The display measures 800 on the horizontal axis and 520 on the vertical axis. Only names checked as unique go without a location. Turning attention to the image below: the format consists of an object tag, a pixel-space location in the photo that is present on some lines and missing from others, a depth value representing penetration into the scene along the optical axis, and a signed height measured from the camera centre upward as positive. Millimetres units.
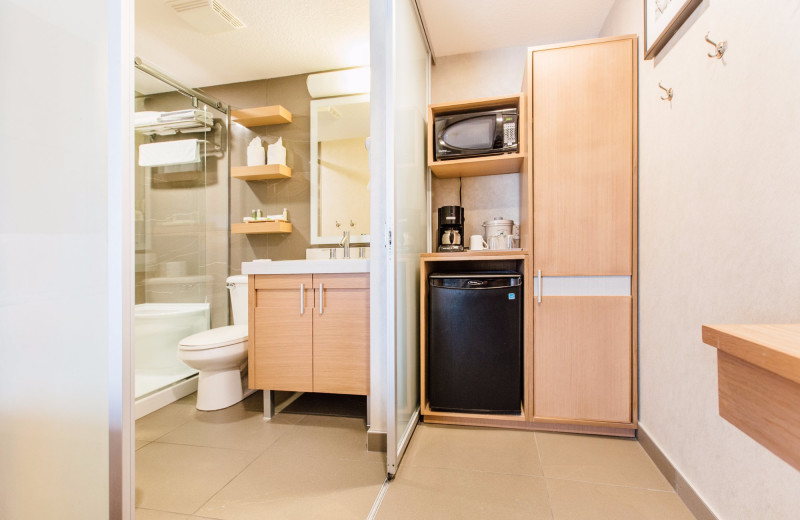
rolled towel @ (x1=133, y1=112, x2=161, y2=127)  2656 +1146
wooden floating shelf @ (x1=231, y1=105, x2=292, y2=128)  2684 +1185
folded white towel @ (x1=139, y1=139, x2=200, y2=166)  2735 +900
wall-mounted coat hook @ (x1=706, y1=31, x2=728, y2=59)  1075 +699
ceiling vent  2015 +1568
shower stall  2455 +332
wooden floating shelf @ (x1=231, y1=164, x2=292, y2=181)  2656 +714
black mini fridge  1908 -498
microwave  2025 +795
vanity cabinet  1876 -437
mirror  2637 +735
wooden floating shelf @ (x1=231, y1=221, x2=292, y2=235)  2662 +257
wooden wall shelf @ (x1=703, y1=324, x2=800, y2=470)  402 -175
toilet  2025 -657
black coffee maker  2330 +230
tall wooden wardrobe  1771 +146
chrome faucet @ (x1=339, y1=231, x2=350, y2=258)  2442 +117
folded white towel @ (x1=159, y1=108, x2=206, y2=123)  2666 +1171
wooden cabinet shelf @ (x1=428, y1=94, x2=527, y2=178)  2009 +637
